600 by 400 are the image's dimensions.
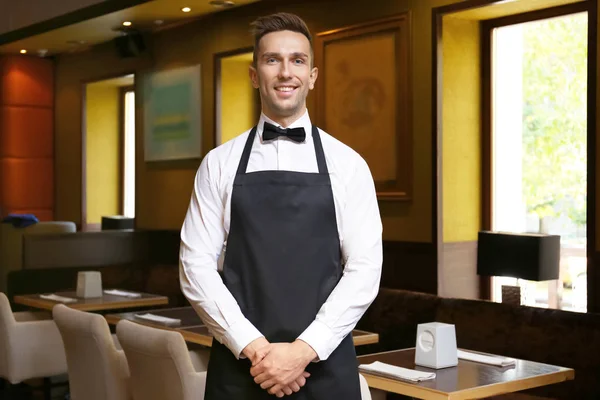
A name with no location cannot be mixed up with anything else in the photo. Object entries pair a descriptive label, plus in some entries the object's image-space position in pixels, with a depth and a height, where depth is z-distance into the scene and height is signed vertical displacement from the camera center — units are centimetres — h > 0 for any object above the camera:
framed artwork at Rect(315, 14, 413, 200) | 544 +55
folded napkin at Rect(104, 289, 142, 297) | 576 -78
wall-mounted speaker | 784 +123
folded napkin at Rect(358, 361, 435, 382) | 327 -76
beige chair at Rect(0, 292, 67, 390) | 509 -103
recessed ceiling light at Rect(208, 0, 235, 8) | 651 +134
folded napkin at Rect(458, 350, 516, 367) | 356 -76
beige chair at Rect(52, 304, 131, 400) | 393 -83
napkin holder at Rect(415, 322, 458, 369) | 349 -69
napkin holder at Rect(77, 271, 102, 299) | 571 -71
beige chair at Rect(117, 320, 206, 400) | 330 -74
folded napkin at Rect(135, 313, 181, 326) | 466 -78
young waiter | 198 -16
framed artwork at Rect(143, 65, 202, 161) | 740 +57
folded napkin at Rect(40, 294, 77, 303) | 555 -79
